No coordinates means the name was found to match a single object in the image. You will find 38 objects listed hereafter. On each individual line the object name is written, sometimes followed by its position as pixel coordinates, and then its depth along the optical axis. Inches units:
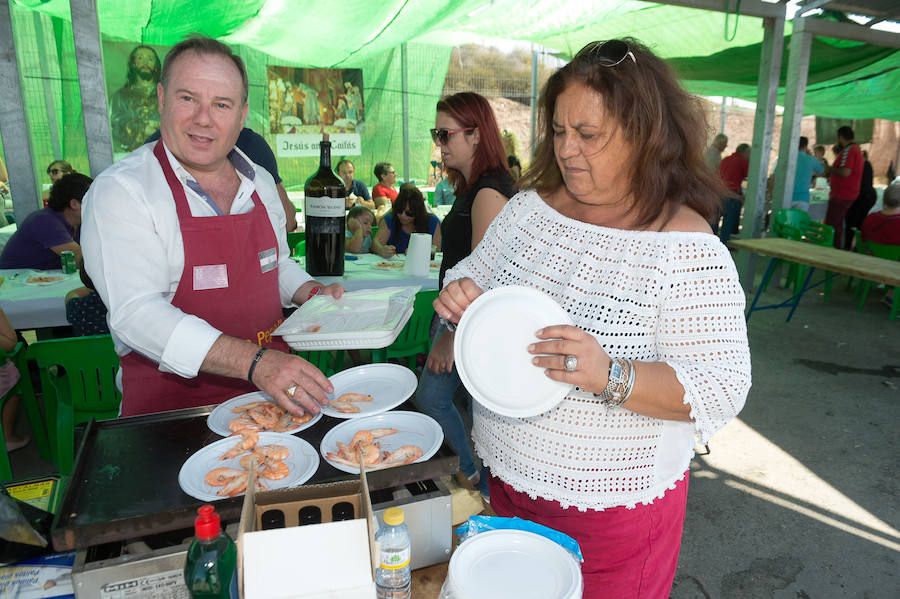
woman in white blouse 52.4
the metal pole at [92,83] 142.5
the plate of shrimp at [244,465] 47.5
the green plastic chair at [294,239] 227.9
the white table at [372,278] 162.2
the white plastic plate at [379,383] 64.4
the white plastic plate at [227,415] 57.7
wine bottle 130.6
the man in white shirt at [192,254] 61.3
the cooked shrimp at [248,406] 62.1
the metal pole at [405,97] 391.2
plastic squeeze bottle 35.2
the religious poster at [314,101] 369.4
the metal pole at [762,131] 273.9
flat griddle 42.0
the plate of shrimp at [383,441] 51.6
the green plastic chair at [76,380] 114.0
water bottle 39.5
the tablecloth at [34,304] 140.2
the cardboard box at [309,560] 33.5
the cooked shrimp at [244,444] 52.9
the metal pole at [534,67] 408.5
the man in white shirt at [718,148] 425.7
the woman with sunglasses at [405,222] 219.5
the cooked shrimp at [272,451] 52.1
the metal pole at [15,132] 173.6
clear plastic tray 67.8
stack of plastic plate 38.4
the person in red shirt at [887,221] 273.1
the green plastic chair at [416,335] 154.3
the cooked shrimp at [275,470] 49.3
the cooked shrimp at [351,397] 64.9
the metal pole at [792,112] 273.7
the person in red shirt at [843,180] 364.8
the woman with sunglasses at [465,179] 108.3
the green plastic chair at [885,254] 265.7
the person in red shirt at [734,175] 419.2
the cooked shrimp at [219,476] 48.2
